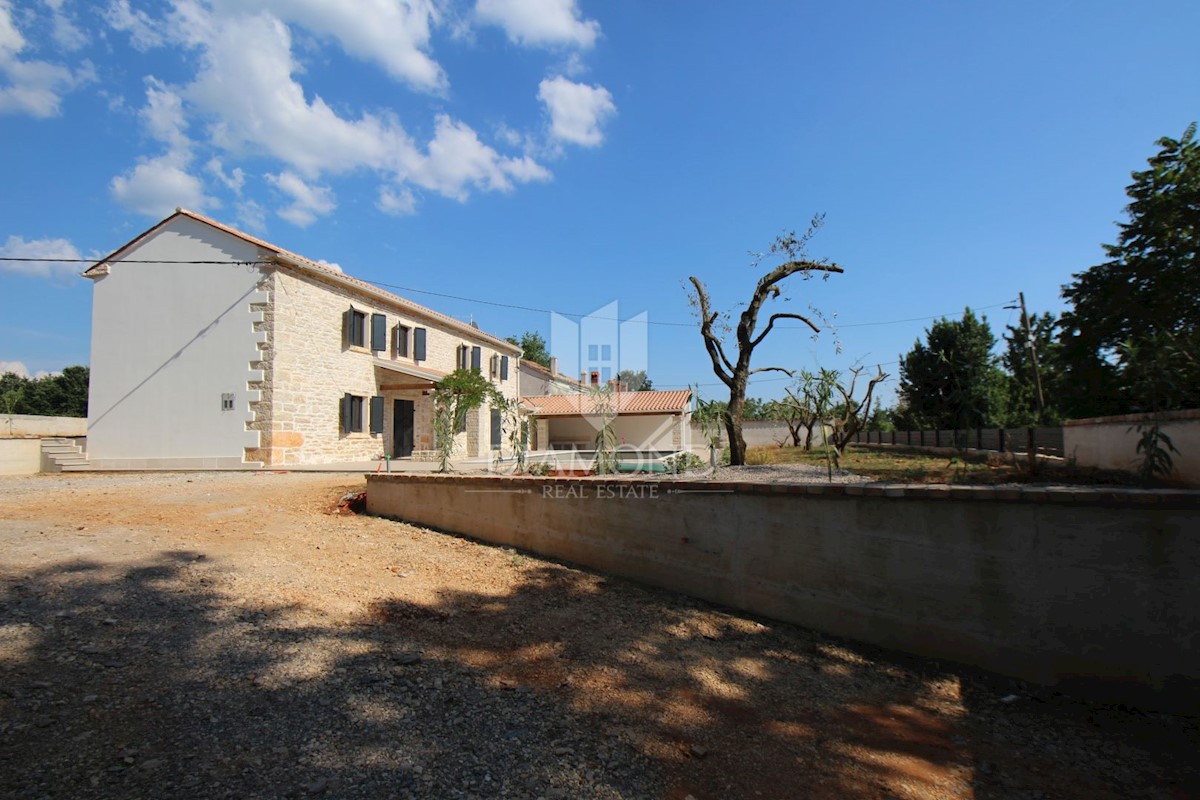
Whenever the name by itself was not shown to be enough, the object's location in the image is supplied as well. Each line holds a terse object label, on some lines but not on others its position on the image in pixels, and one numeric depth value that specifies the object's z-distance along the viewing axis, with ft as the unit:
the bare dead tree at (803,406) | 47.65
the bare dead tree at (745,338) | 36.86
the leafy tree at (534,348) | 132.77
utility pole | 63.87
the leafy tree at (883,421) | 96.91
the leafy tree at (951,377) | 71.10
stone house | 42.29
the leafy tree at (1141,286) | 47.21
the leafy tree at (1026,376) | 66.73
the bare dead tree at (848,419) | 47.78
